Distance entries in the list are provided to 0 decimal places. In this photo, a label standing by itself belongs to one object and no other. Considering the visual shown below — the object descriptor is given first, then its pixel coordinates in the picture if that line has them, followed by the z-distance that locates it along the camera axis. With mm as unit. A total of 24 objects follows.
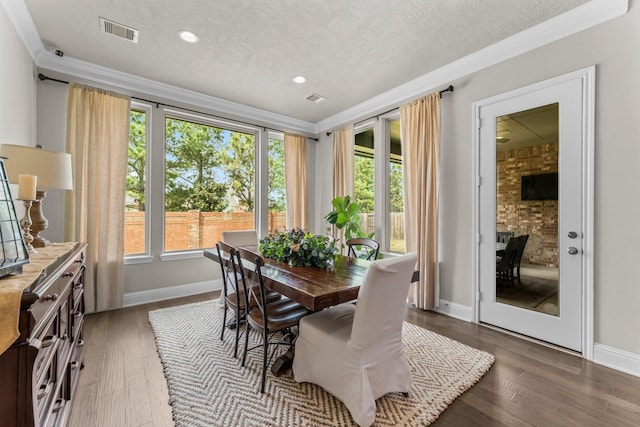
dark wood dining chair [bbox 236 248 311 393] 1955
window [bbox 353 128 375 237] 4547
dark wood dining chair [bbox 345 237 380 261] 2916
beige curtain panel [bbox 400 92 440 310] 3434
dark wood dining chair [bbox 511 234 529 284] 2822
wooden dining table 1743
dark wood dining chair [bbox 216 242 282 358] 2229
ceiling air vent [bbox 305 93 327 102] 4113
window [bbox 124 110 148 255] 3727
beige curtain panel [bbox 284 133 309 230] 5086
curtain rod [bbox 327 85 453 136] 3303
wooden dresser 954
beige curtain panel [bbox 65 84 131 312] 3223
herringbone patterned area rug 1705
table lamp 1882
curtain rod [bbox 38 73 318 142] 3057
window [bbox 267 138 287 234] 5023
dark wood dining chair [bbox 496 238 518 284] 2900
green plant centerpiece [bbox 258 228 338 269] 2457
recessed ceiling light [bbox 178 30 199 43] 2656
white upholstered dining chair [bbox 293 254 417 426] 1627
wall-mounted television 2619
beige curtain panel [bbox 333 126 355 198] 4727
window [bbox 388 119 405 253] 4160
